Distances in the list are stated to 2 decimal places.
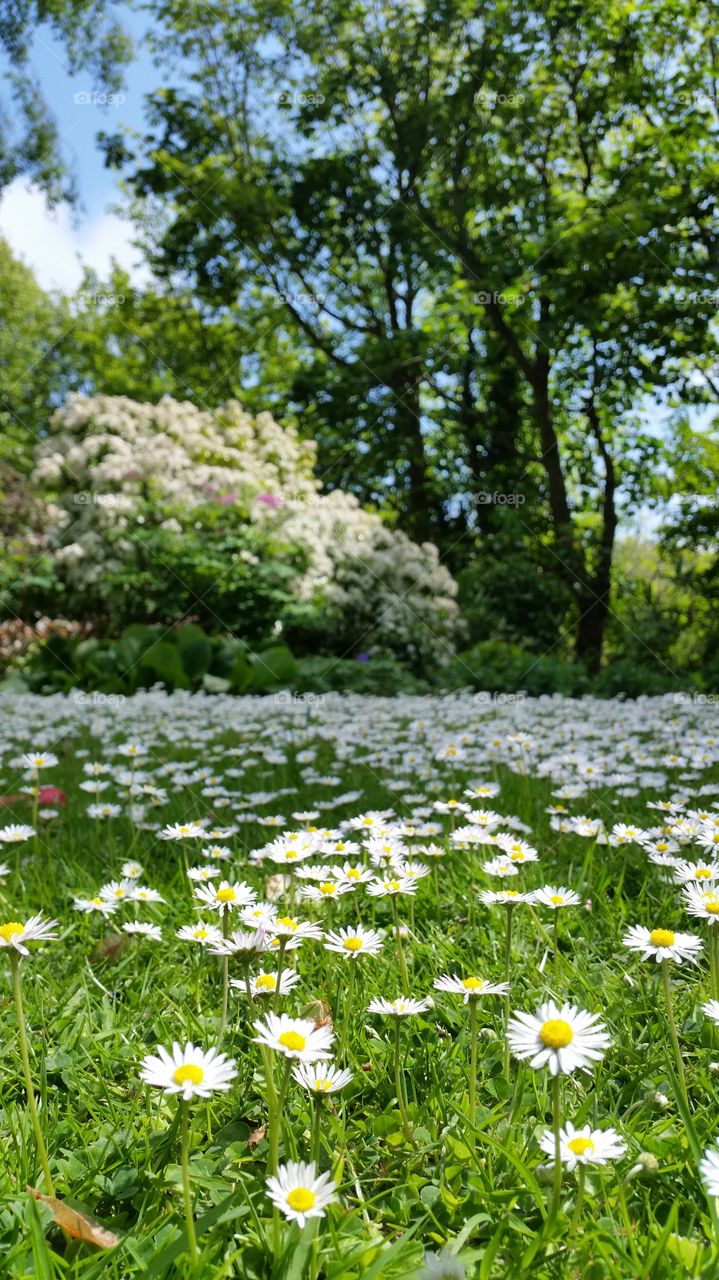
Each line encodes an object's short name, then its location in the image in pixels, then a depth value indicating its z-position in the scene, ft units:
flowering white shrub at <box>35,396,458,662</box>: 19.65
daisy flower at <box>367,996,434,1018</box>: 0.98
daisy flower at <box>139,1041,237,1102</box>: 0.82
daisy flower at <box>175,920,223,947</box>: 1.11
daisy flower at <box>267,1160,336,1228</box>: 0.81
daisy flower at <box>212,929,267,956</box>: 1.04
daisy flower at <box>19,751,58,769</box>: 1.90
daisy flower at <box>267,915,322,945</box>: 1.01
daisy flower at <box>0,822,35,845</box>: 1.39
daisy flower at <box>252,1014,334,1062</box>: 0.87
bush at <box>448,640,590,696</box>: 15.60
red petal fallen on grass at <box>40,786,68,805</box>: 2.26
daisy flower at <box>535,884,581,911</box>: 1.18
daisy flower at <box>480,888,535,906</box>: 1.09
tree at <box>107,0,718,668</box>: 18.81
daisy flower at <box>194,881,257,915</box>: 1.08
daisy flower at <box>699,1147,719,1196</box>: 0.81
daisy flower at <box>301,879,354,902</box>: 1.18
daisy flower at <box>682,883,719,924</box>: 1.07
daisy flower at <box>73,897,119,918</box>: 1.36
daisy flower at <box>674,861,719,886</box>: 1.26
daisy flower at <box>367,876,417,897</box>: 1.23
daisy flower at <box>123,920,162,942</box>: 1.24
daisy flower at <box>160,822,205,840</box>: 1.44
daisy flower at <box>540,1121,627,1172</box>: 0.85
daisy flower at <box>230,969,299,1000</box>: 1.07
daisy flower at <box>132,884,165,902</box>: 1.33
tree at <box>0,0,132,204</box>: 21.41
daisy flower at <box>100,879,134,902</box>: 1.40
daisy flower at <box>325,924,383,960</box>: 1.03
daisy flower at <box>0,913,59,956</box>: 0.95
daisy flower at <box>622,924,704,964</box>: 1.02
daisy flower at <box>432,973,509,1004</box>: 0.99
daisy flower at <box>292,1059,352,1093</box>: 0.91
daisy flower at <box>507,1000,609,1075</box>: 0.84
